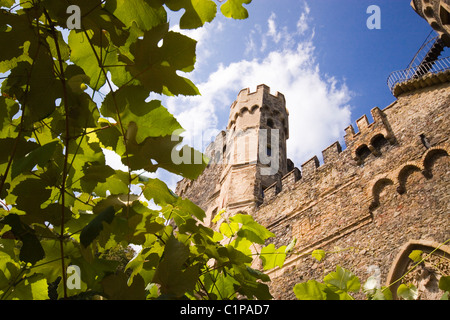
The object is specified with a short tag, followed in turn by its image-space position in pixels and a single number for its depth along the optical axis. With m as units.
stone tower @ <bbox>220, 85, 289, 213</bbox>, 11.17
